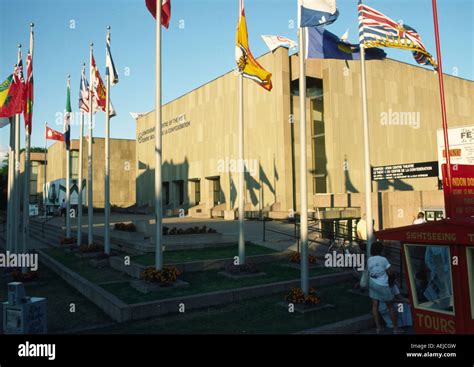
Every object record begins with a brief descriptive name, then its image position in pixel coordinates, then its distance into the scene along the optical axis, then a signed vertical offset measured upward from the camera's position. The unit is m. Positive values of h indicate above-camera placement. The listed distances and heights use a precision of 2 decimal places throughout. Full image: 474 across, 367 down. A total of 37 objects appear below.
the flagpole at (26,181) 14.73 +1.06
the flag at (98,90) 18.30 +5.38
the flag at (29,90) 15.16 +4.47
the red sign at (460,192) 8.73 +0.19
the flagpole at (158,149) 12.27 +1.77
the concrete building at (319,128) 36.12 +7.36
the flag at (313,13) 10.52 +4.96
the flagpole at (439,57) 10.59 +4.07
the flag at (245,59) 13.20 +4.78
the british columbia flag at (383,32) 13.04 +5.54
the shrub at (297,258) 15.27 -2.07
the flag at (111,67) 17.03 +5.92
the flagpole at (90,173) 18.75 +1.76
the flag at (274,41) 32.96 +13.88
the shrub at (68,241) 22.98 -1.82
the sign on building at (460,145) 18.38 +2.55
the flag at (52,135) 24.39 +4.48
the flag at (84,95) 20.16 +5.70
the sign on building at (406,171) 17.70 +1.41
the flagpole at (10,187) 15.84 +0.98
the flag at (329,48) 11.91 +4.92
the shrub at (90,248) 19.53 -1.94
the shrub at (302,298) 10.05 -2.35
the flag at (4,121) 16.59 +3.65
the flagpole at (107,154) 17.61 +2.38
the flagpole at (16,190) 15.26 +0.73
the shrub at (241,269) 13.71 -2.16
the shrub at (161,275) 12.01 -2.04
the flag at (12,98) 14.74 +4.12
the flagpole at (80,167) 21.14 +2.26
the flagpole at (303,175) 10.27 +0.75
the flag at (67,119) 21.08 +4.75
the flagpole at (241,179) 13.66 +0.90
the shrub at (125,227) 21.41 -1.04
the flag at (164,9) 13.02 +6.38
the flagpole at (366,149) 12.21 +1.70
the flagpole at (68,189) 21.25 +1.11
